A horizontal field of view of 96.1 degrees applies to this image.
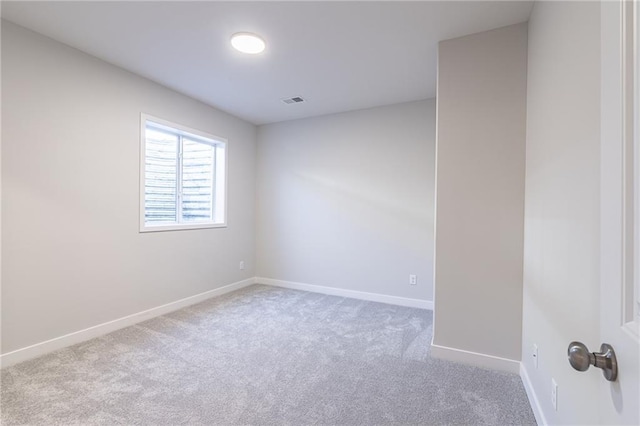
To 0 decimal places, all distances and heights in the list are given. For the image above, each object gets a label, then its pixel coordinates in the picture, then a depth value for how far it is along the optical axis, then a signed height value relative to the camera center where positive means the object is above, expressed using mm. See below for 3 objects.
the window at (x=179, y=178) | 3207 +465
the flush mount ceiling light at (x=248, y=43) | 2271 +1414
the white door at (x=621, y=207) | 518 +33
